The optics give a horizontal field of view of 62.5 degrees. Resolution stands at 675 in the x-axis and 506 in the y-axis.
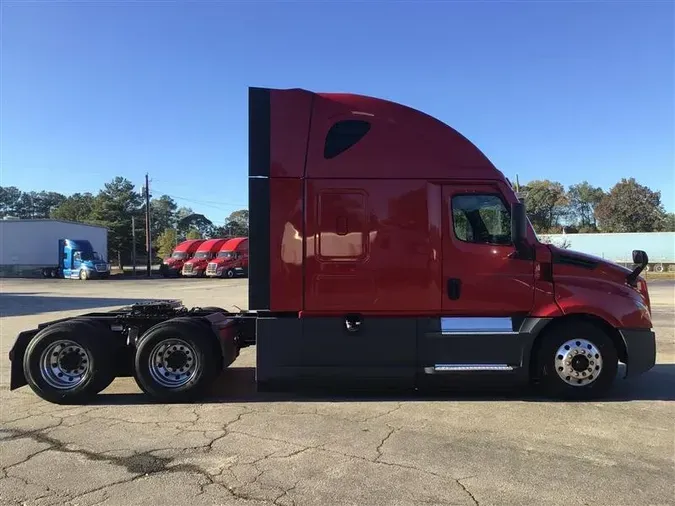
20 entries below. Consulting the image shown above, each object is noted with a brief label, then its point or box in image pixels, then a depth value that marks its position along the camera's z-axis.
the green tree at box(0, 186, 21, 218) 133.00
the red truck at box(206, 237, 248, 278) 44.25
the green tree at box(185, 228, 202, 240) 94.04
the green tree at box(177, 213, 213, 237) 132.04
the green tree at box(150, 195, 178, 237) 122.26
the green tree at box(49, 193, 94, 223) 94.06
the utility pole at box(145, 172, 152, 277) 48.94
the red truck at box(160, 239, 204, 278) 48.06
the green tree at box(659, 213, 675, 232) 78.38
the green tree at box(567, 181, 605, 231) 110.25
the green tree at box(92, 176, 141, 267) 82.25
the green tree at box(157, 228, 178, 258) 79.38
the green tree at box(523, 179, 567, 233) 96.44
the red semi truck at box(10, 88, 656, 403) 6.39
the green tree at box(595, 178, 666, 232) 77.06
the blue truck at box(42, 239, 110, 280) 44.30
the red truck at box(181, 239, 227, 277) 45.88
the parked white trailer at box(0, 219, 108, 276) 48.01
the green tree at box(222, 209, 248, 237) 127.62
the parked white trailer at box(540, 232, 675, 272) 54.28
